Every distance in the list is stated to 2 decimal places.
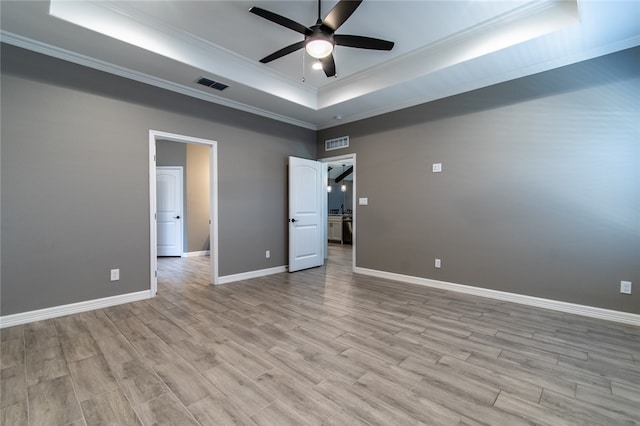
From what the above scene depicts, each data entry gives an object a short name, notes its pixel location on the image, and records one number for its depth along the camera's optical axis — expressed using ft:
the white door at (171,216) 22.49
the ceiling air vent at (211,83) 12.15
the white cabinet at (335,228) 30.60
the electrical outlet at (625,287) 9.42
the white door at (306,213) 16.87
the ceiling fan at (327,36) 7.45
